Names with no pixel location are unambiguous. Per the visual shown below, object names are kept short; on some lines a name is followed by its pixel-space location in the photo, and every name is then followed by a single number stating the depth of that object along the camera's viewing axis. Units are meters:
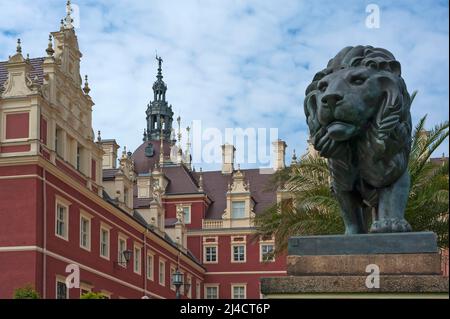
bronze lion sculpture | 6.84
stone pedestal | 6.47
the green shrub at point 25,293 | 24.54
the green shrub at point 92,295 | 20.83
